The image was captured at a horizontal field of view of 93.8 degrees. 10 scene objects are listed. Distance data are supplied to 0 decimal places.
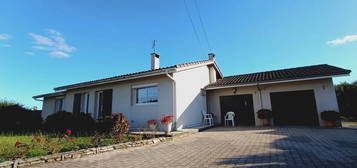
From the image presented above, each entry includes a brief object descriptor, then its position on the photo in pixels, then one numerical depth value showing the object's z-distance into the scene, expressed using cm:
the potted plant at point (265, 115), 1019
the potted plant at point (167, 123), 760
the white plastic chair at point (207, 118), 1117
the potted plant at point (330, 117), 863
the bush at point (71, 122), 891
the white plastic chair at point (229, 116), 1108
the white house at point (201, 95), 889
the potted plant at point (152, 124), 809
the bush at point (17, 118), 1141
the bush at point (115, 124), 711
